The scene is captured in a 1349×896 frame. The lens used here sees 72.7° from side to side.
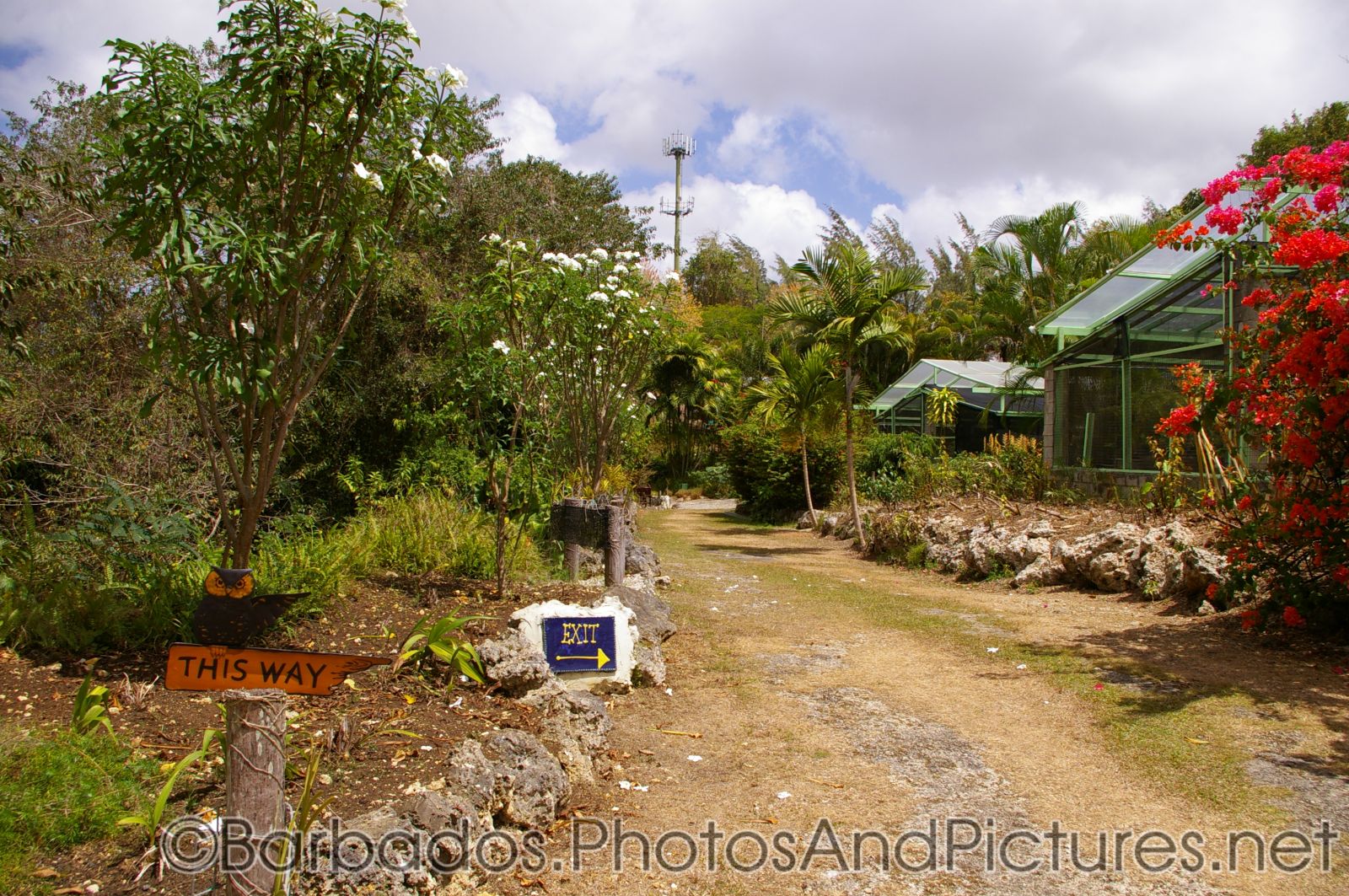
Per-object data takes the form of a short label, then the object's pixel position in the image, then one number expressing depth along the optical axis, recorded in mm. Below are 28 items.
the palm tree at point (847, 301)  13586
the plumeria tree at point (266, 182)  4012
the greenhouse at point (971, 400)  20328
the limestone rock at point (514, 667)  4762
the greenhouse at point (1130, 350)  10727
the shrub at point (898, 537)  12095
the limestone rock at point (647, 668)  5902
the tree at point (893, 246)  40750
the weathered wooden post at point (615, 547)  7480
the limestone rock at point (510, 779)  3494
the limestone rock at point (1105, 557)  8758
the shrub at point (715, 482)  26334
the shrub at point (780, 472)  18969
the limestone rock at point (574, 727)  4180
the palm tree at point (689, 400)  25859
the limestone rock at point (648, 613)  6676
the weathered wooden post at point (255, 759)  2545
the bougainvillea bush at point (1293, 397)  6020
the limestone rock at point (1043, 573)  9523
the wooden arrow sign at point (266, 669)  2592
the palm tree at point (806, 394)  16500
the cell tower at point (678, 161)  45625
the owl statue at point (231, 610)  3107
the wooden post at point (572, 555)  7793
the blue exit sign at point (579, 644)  5477
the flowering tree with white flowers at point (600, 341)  8617
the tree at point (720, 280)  43219
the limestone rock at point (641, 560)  9346
